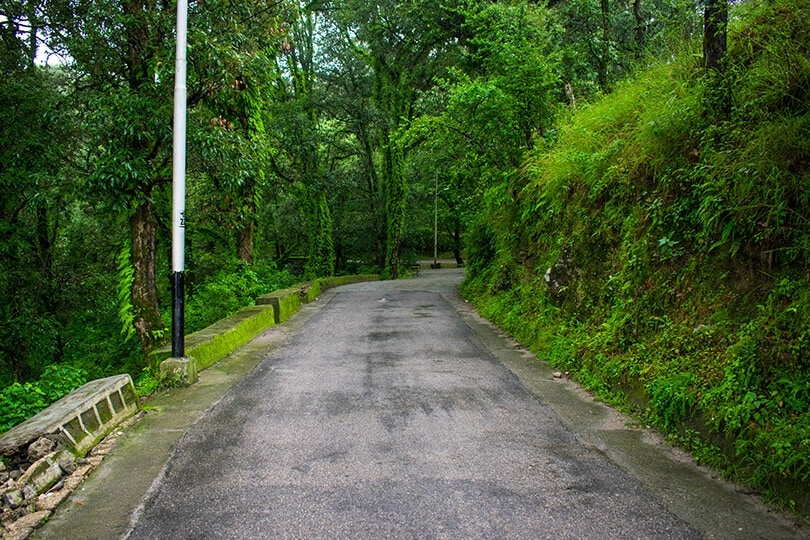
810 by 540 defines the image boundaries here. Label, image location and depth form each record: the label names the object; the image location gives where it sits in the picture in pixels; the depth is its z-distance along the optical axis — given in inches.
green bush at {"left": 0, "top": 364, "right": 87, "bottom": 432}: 219.5
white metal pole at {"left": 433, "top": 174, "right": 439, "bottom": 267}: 1372.0
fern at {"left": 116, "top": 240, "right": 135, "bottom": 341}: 343.6
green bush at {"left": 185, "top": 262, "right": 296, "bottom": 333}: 471.5
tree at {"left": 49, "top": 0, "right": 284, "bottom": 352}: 299.9
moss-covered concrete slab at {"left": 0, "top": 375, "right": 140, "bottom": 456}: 163.5
